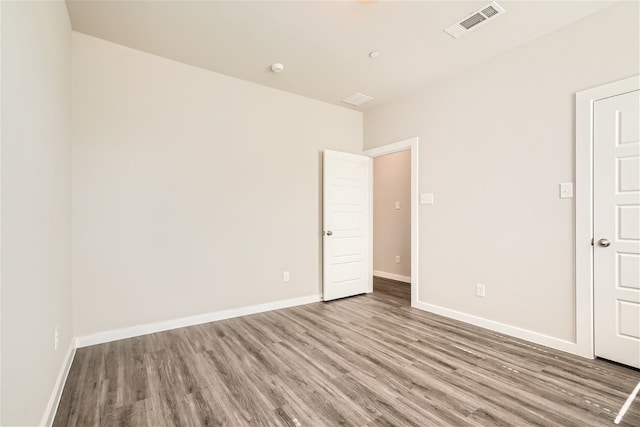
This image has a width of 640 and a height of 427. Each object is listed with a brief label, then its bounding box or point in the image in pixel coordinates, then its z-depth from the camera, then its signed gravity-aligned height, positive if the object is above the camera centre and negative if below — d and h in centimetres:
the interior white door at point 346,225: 421 -20
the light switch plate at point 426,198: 371 +16
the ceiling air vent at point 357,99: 411 +164
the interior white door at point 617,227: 226 -14
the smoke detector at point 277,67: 327 +165
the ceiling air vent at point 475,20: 238 +166
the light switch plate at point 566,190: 258 +18
